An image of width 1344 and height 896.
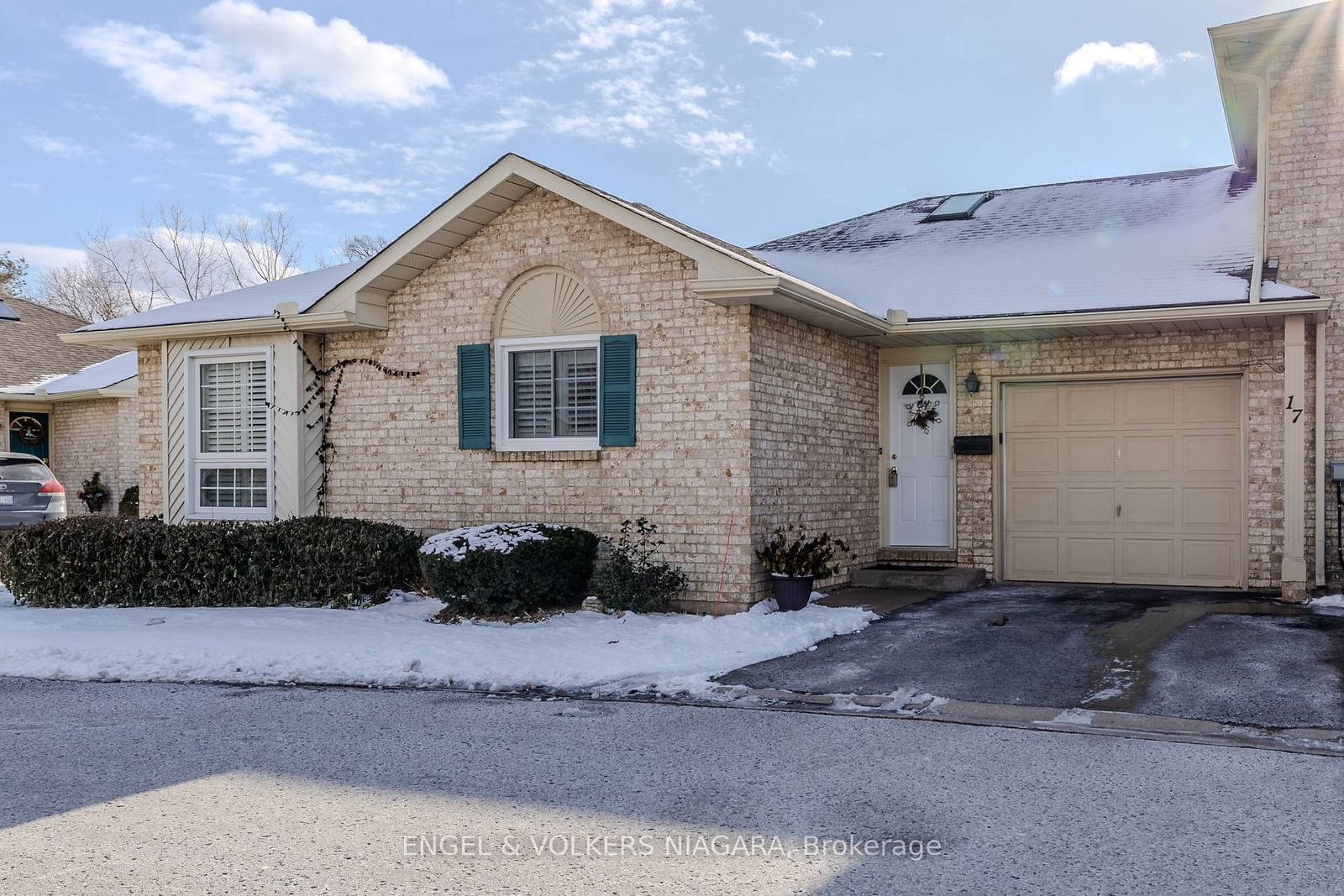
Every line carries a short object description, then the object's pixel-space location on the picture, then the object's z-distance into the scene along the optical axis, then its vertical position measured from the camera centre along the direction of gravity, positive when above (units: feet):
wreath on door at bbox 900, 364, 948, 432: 41.34 +2.27
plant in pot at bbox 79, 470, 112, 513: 70.23 -1.69
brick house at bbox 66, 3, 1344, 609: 33.94 +2.71
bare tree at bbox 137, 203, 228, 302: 116.47 +20.44
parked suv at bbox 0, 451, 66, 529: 47.55 -1.10
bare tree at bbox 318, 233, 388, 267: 125.29 +24.18
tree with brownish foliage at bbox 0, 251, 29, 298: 123.65 +21.08
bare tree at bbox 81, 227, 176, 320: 119.34 +19.31
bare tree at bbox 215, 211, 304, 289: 117.29 +20.67
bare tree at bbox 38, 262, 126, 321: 122.11 +18.86
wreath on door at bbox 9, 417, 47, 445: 73.82 +2.47
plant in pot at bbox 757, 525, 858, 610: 32.76 -2.98
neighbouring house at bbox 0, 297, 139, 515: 69.92 +3.54
